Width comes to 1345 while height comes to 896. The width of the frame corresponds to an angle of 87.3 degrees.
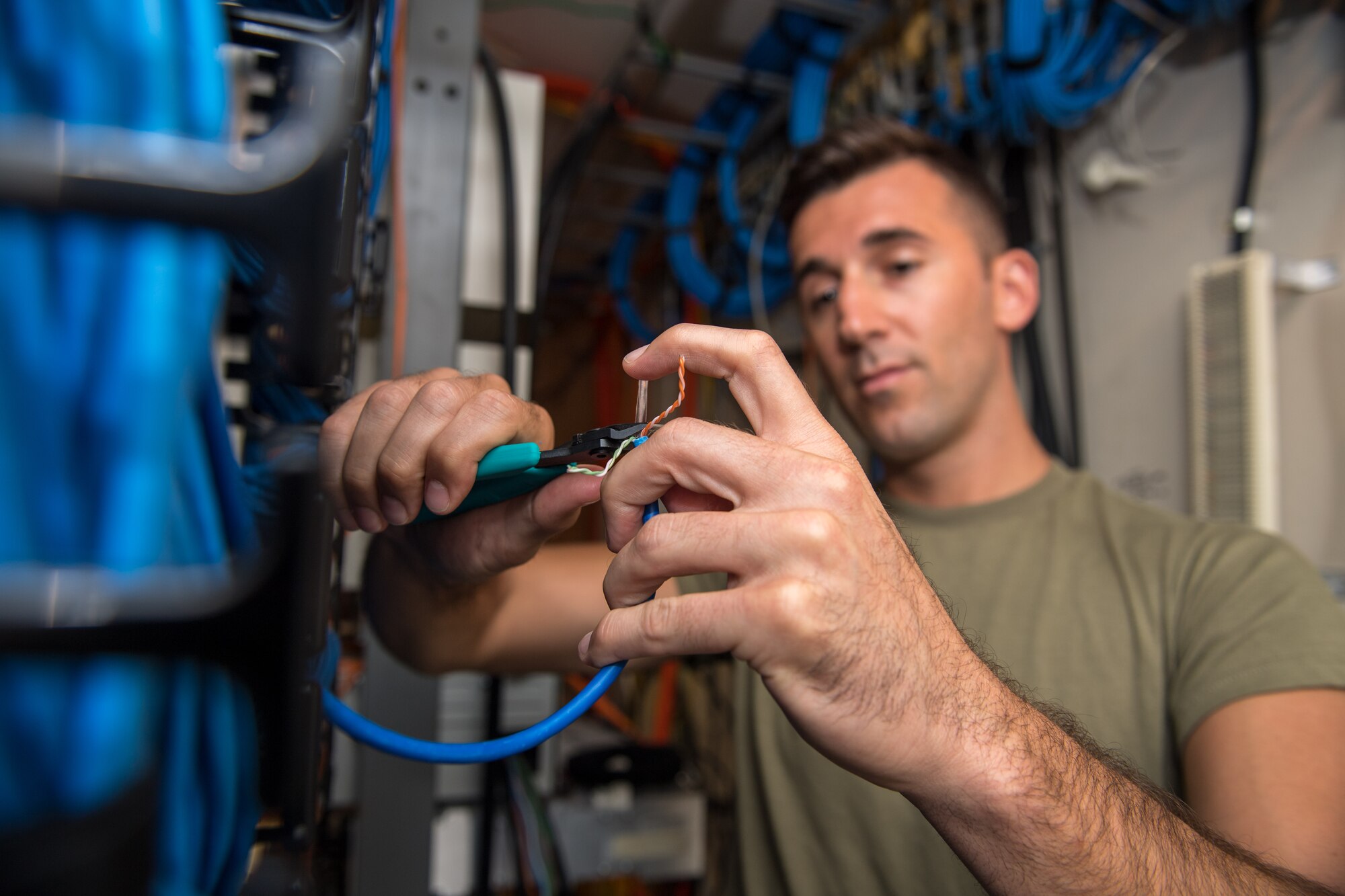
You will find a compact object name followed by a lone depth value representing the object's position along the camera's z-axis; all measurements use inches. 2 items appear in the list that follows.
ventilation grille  36.8
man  13.9
